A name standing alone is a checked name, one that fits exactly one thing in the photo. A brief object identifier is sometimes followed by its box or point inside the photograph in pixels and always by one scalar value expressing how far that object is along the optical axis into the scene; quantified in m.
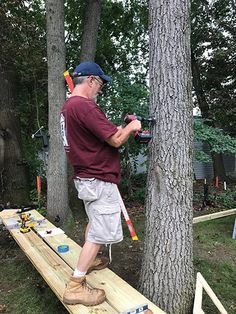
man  1.94
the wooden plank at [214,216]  4.64
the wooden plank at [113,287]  1.87
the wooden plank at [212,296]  2.26
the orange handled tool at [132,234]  3.47
